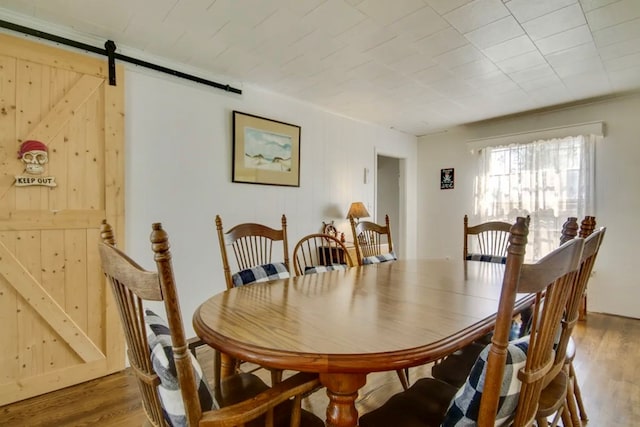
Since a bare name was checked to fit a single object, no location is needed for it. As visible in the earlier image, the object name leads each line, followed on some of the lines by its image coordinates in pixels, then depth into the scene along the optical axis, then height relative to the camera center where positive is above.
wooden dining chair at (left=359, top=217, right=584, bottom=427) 0.70 -0.34
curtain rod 3.52 +0.86
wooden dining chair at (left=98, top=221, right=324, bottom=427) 0.69 -0.36
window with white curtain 3.59 +0.27
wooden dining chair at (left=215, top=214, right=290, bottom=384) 1.76 -0.33
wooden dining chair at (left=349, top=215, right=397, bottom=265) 2.41 -0.27
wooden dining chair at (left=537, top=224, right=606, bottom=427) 1.00 -0.38
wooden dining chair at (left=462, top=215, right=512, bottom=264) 2.57 -0.29
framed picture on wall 3.01 +0.54
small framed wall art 4.78 +0.41
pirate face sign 1.97 +0.31
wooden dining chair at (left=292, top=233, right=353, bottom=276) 3.57 -0.52
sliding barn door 1.96 -0.04
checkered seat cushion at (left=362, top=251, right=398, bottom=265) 2.39 -0.38
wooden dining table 0.86 -0.38
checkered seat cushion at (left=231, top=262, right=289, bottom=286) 1.75 -0.37
